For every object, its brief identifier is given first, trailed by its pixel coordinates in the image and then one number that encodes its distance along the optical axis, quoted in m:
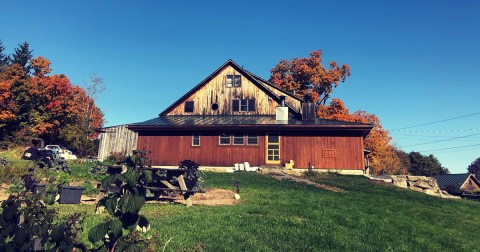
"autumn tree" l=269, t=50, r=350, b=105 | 48.19
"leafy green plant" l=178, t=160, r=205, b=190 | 11.35
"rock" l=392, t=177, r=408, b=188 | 21.84
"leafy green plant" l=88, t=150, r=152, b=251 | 2.97
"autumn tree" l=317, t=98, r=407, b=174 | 46.28
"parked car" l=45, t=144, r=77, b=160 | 33.22
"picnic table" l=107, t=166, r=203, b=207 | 10.19
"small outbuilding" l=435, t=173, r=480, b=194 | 55.74
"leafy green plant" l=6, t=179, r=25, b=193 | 11.91
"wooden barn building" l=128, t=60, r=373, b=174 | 24.56
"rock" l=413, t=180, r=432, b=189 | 22.25
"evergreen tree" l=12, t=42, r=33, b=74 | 60.16
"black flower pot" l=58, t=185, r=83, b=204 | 10.17
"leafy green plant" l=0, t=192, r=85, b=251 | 2.88
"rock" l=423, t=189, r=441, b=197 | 20.64
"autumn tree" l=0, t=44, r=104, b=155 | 40.44
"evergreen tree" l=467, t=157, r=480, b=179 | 81.47
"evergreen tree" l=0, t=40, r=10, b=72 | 65.86
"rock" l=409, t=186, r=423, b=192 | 21.76
